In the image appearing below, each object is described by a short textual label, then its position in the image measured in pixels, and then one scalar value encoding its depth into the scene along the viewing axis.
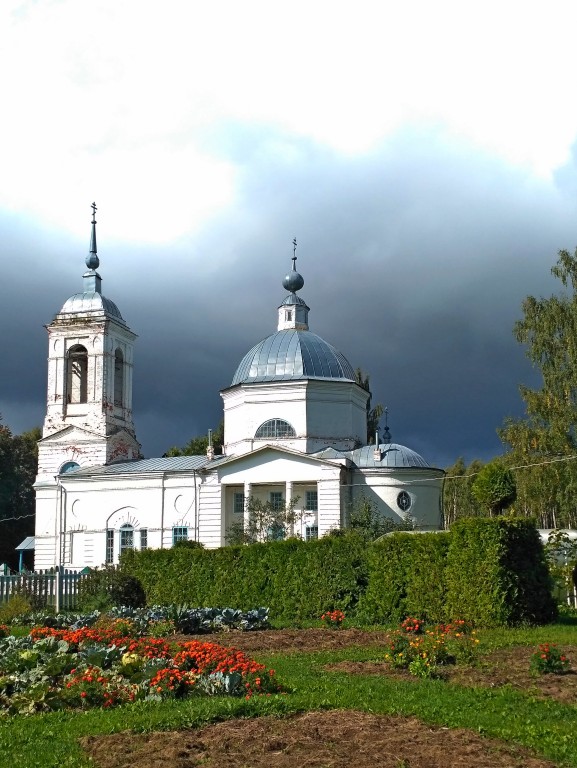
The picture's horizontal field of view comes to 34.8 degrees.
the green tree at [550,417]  36.62
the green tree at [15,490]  62.62
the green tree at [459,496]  66.50
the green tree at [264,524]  40.09
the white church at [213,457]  42.03
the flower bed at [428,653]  11.85
